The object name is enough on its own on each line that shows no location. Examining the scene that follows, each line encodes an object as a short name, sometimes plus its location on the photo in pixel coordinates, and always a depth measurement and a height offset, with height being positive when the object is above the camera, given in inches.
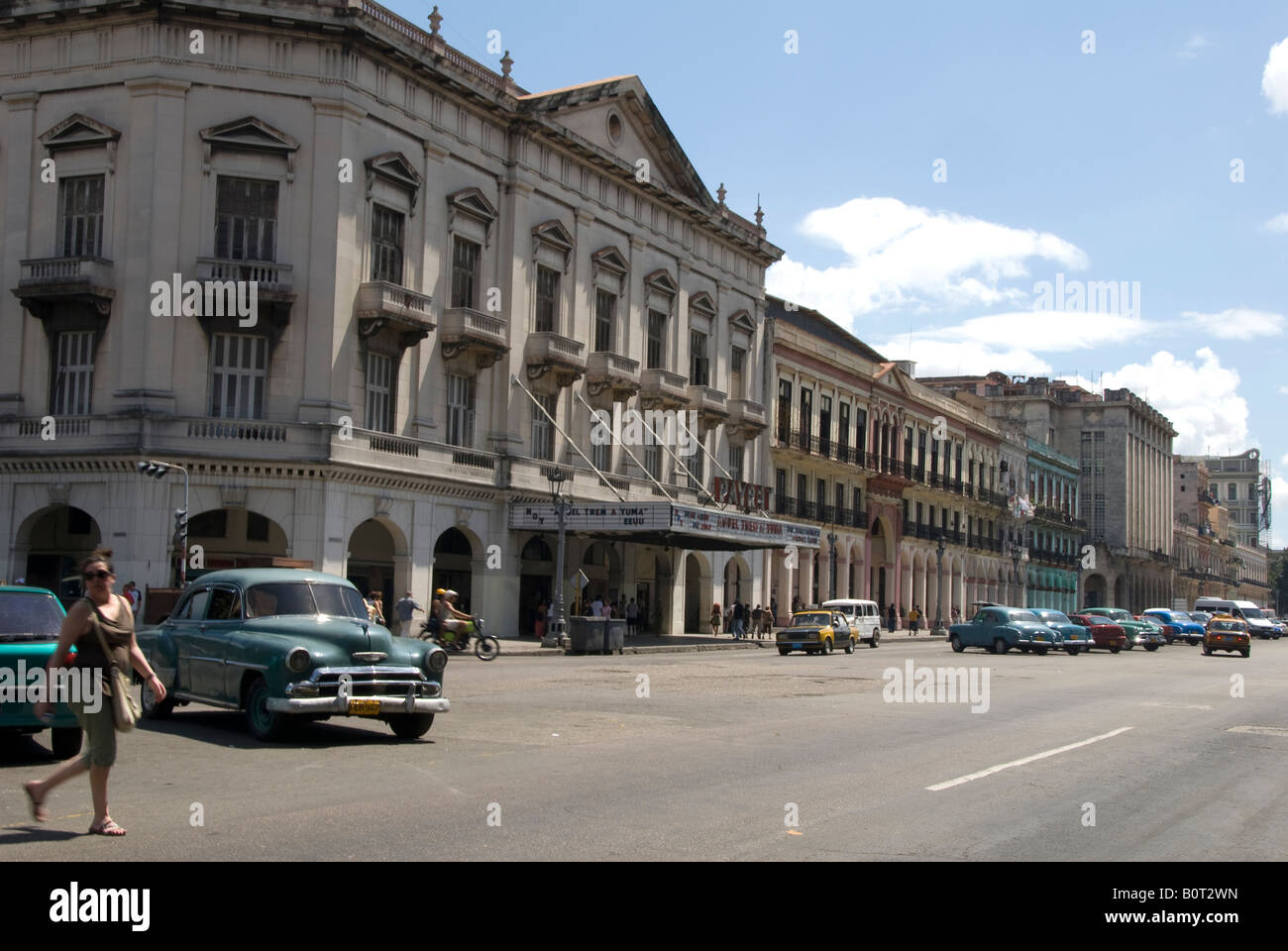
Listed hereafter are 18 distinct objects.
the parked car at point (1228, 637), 1927.9 -78.5
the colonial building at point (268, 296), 1330.0 +276.8
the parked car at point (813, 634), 1656.0 -76.2
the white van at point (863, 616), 2066.9 -65.6
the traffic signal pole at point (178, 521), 1259.8 +36.8
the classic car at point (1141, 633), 2135.8 -83.7
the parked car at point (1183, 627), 2597.9 -88.0
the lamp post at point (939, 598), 3017.0 -51.8
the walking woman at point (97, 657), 327.6 -25.4
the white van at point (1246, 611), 3046.3 -66.0
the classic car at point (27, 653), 438.3 -32.8
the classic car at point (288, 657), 519.8 -38.9
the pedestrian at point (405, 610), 1371.8 -47.1
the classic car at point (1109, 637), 1973.4 -83.5
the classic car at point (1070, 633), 1801.2 -73.0
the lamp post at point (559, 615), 1480.1 -53.8
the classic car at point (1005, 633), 1699.1 -70.5
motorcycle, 1218.0 -69.3
